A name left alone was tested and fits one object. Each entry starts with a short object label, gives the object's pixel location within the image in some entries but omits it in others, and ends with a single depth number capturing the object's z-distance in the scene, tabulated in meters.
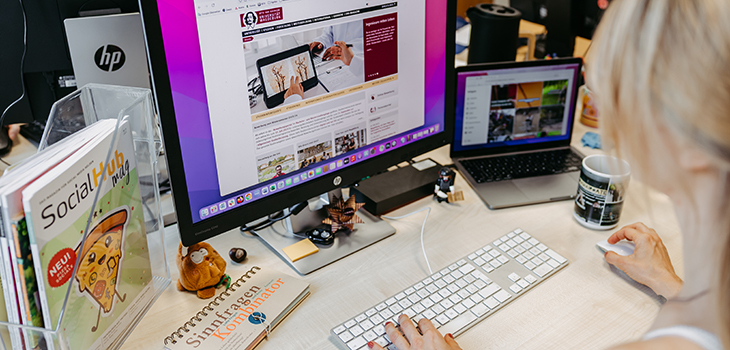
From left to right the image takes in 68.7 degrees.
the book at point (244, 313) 0.73
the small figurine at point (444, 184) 1.08
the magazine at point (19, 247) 0.58
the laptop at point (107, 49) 0.98
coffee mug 0.97
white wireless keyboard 0.77
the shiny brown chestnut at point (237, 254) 0.91
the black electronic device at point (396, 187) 1.05
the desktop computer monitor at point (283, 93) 0.71
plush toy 0.82
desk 0.77
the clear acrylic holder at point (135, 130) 0.75
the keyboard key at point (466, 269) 0.88
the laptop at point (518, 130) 1.13
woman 0.44
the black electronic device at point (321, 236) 0.95
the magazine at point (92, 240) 0.60
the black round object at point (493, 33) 1.36
